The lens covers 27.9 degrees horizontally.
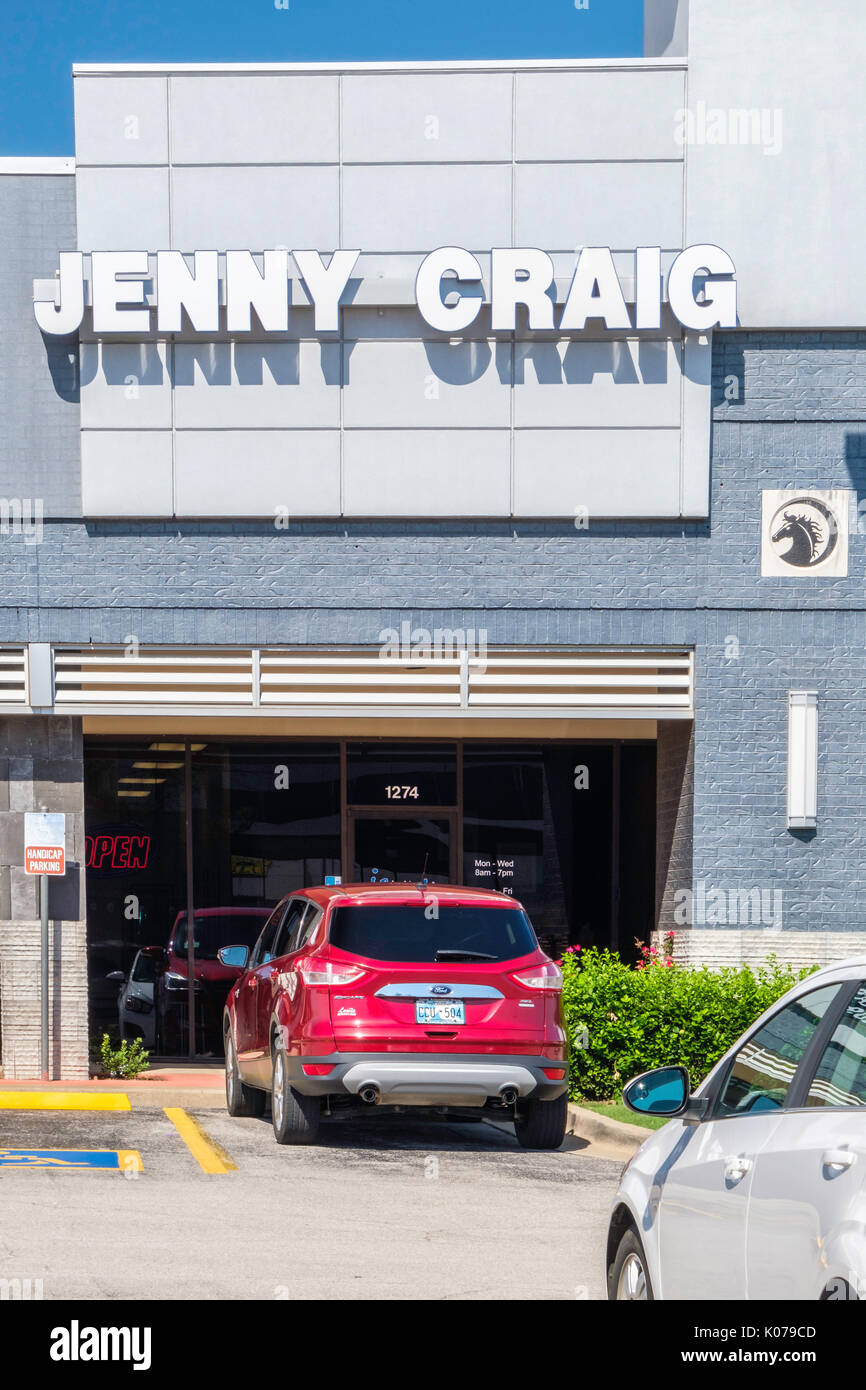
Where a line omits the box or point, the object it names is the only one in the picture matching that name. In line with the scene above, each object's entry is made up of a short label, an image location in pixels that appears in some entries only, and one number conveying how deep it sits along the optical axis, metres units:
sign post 15.77
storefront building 16.11
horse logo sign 16.25
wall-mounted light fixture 16.00
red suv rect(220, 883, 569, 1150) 10.61
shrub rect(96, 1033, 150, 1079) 16.53
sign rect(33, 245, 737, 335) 15.96
